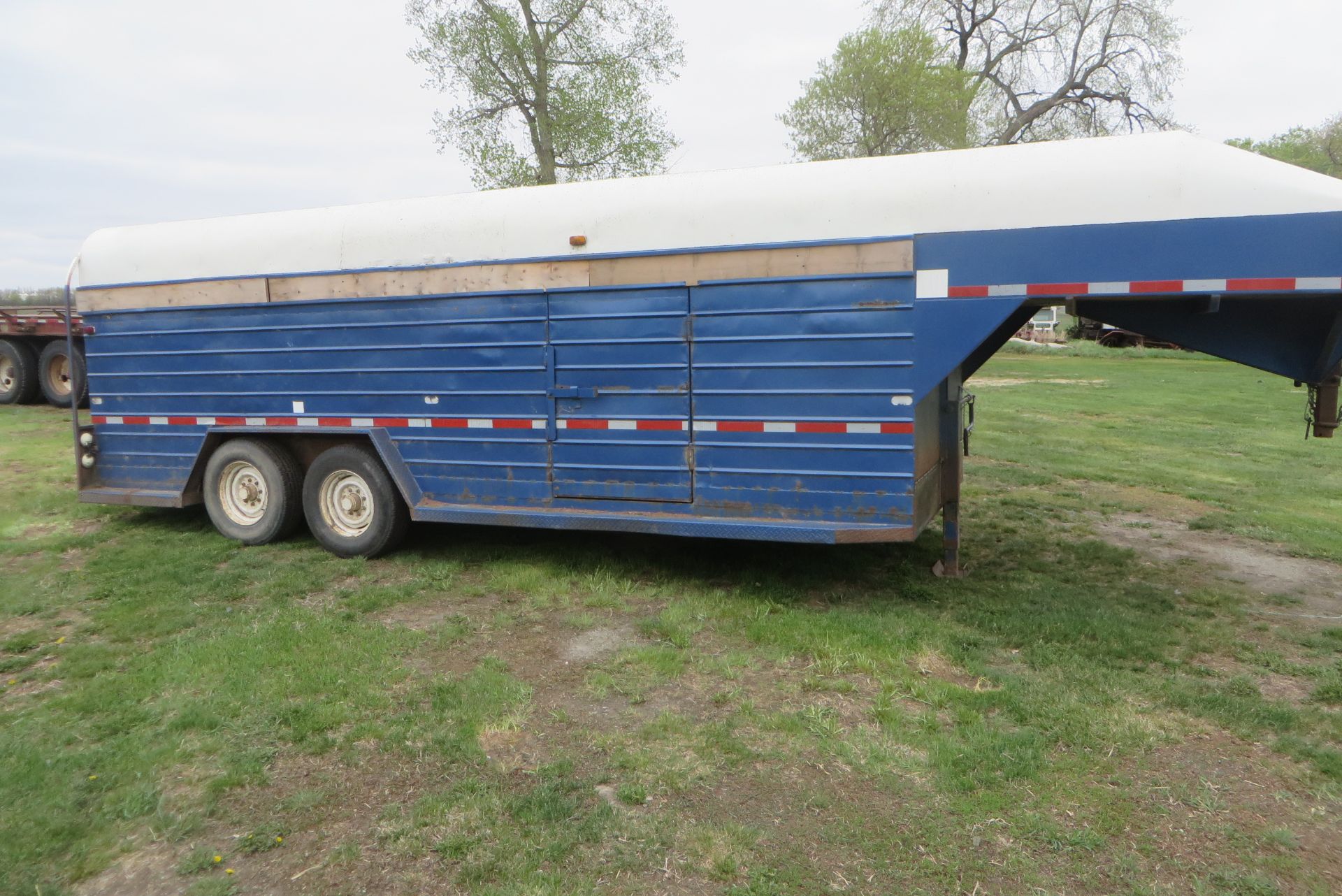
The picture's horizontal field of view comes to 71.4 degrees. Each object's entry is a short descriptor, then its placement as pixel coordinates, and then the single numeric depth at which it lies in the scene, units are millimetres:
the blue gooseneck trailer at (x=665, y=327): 5086
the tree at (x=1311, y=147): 44188
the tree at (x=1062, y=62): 30516
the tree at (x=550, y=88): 25266
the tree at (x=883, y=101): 30547
